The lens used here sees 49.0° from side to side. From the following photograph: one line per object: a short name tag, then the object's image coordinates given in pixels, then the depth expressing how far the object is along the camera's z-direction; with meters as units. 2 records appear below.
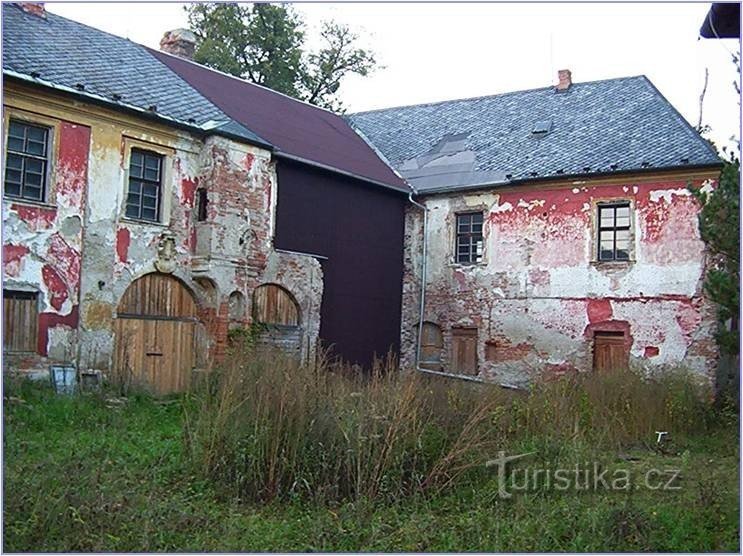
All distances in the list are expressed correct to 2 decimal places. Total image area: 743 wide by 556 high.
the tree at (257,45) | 31.48
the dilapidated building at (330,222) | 14.59
